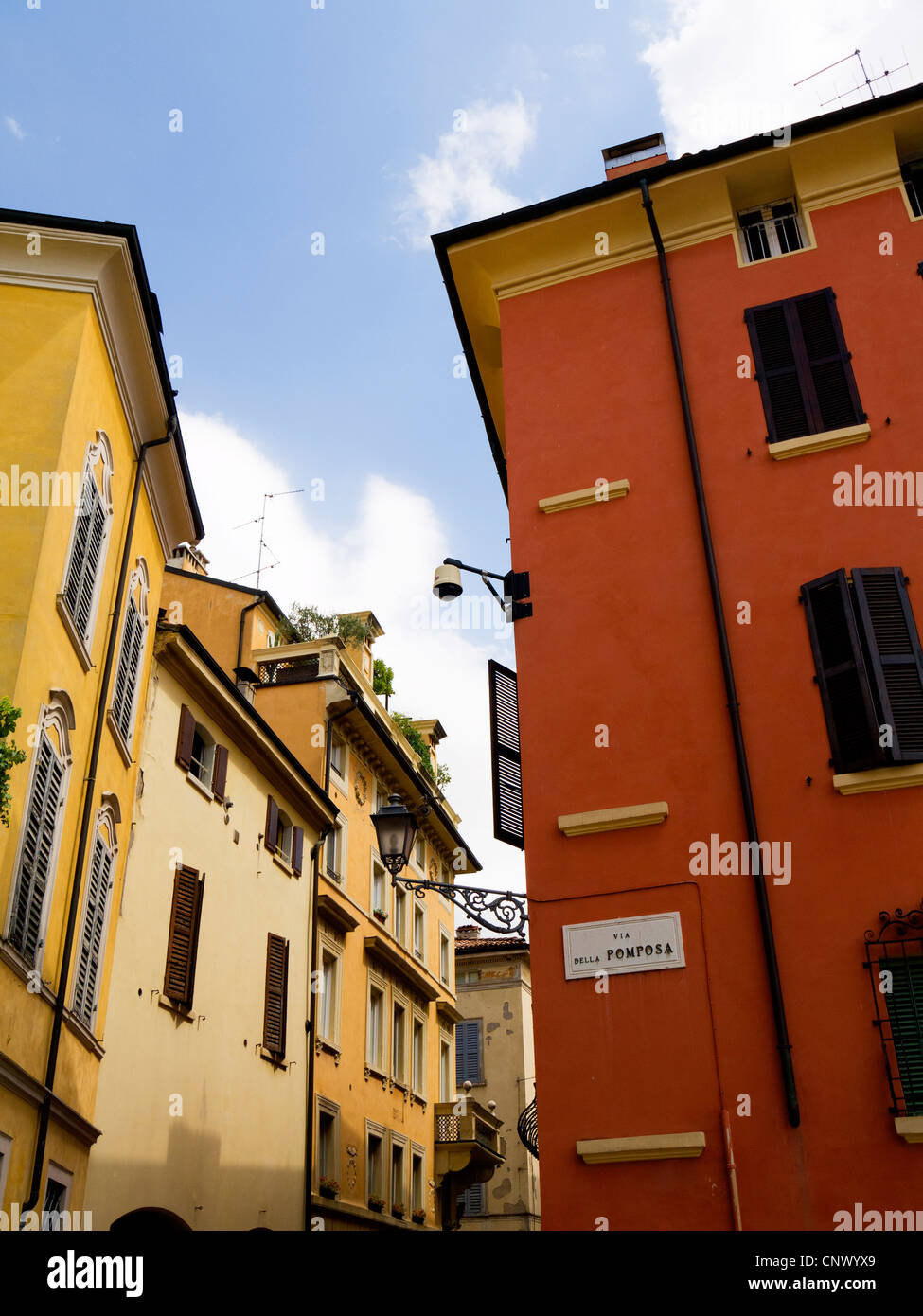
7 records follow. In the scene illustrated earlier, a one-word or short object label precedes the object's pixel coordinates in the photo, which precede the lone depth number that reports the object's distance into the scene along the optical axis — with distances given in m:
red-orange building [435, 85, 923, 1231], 8.88
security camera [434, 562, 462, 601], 11.87
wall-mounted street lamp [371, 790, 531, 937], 9.99
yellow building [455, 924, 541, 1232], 39.31
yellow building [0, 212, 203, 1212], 10.84
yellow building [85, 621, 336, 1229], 15.66
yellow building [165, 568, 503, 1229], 24.80
